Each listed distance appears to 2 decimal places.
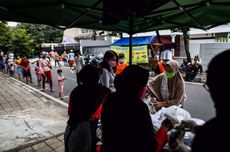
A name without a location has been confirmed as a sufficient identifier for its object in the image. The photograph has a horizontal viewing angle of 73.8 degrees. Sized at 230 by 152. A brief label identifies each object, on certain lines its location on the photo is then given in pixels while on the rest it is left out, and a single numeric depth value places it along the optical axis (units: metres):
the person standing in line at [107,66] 2.82
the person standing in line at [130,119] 1.19
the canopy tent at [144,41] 12.59
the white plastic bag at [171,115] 1.54
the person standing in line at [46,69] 7.18
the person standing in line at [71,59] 15.06
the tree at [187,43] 10.77
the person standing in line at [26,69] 9.38
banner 10.54
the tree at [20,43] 19.33
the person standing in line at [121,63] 4.05
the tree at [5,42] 20.82
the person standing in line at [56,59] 17.54
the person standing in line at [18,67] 10.80
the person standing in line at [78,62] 7.34
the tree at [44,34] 31.97
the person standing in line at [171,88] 2.39
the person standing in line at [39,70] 7.35
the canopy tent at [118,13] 1.82
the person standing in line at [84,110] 1.71
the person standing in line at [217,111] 0.77
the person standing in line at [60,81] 6.20
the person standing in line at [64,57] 19.14
